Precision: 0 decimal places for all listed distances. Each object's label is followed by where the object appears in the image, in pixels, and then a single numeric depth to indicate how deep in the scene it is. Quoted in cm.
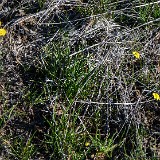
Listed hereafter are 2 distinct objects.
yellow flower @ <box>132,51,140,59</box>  291
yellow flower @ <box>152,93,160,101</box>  272
